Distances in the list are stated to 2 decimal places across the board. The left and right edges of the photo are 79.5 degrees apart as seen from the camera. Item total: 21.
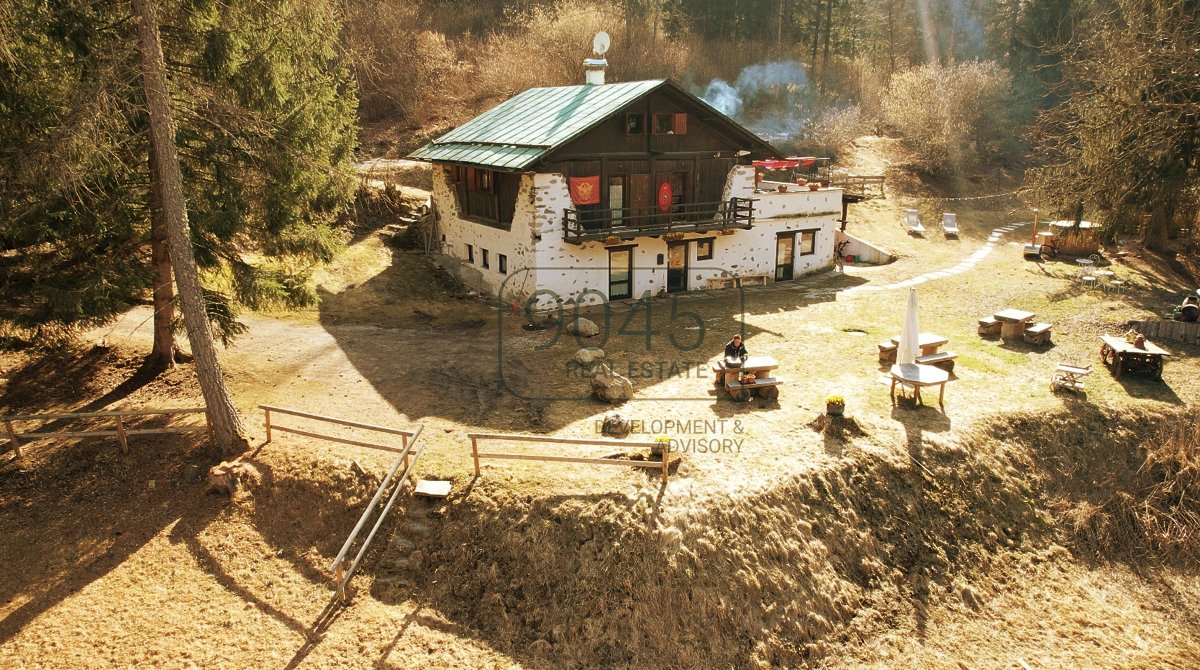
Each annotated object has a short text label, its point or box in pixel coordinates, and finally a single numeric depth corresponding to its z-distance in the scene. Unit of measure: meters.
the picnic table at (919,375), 17.05
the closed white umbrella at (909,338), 17.30
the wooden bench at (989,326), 23.70
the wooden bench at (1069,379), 19.39
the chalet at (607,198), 24.78
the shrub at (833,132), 49.72
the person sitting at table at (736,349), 18.25
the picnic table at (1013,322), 22.94
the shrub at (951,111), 48.22
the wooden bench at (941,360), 19.99
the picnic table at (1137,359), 20.41
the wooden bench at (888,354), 20.73
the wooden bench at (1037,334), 22.56
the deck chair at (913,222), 39.09
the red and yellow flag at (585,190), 24.94
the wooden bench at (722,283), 29.09
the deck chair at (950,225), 38.50
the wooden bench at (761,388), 17.97
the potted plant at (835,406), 16.53
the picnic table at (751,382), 17.94
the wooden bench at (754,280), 29.88
